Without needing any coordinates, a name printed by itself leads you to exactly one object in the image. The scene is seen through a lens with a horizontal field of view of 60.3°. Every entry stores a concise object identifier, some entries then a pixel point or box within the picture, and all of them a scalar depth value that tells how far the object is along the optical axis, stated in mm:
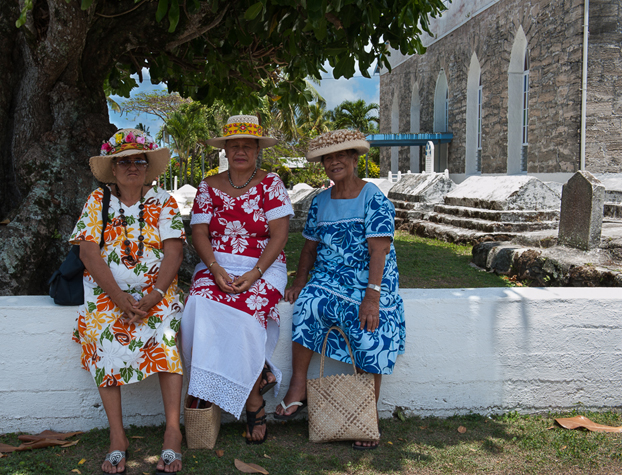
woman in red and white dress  2795
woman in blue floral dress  2898
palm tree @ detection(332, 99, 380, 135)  47375
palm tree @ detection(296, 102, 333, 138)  34047
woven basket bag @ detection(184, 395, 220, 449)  2754
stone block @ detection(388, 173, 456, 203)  12570
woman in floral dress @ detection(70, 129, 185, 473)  2732
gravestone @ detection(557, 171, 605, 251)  6426
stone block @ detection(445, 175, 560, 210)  9248
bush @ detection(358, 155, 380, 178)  41844
